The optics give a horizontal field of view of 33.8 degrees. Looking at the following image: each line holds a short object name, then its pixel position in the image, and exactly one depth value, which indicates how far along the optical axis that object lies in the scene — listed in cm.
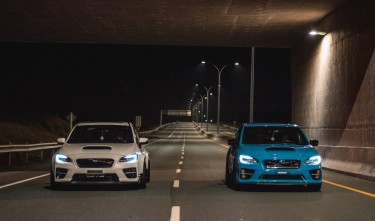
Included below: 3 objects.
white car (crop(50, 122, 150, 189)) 1316
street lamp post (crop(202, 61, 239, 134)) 6594
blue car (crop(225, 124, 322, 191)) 1319
